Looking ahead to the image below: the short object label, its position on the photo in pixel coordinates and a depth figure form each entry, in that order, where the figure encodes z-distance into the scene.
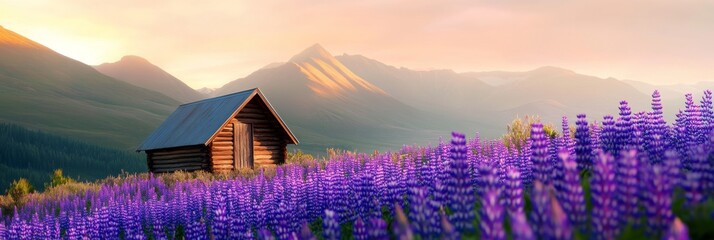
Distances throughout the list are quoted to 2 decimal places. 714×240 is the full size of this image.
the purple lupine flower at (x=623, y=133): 8.82
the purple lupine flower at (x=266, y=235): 5.55
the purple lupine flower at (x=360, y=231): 5.30
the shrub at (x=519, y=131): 25.36
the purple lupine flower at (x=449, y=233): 3.94
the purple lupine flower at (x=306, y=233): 4.82
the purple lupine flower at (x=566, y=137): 10.65
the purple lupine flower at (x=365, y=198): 9.30
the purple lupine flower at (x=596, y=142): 8.79
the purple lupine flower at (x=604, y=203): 4.16
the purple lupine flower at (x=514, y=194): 4.94
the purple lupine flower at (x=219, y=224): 9.35
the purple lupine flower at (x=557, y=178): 5.73
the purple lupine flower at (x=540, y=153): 6.22
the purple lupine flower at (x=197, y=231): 10.35
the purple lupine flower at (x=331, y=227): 5.70
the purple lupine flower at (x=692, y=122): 10.89
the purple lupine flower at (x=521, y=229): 3.19
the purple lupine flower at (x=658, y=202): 4.27
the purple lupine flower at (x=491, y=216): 4.00
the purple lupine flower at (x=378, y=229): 5.02
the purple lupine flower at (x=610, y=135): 8.88
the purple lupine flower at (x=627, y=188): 4.23
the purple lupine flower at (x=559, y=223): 3.39
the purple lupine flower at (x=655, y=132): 8.73
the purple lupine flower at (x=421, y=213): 5.49
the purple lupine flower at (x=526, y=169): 10.52
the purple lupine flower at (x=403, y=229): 3.95
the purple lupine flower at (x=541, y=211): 3.77
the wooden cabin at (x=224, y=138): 33.25
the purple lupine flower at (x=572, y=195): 4.31
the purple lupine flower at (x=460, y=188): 5.60
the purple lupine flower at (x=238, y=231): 9.16
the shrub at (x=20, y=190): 28.75
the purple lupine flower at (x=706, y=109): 11.76
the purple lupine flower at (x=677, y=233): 3.35
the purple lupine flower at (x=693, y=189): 4.72
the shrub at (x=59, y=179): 36.62
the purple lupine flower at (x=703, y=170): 5.19
